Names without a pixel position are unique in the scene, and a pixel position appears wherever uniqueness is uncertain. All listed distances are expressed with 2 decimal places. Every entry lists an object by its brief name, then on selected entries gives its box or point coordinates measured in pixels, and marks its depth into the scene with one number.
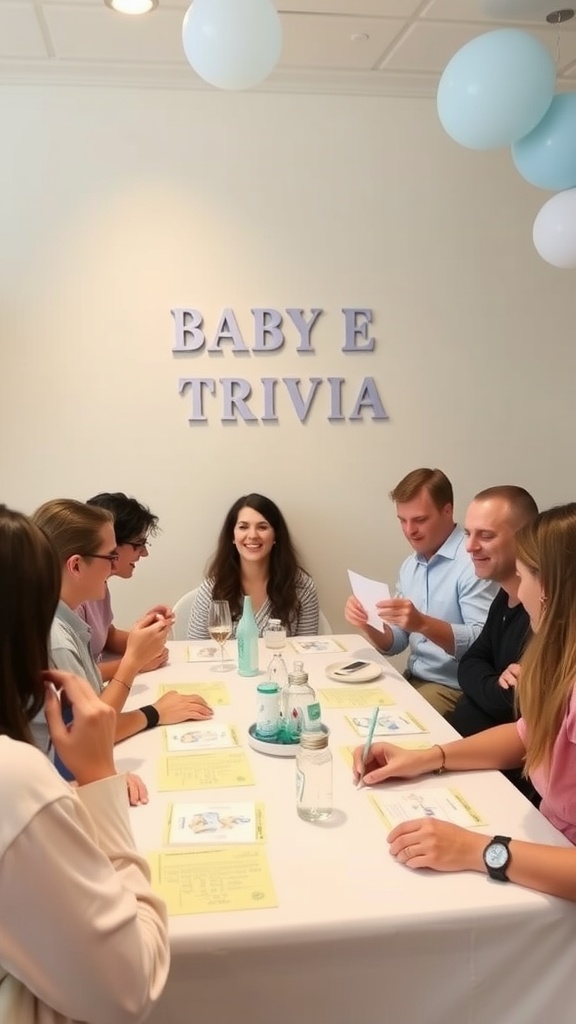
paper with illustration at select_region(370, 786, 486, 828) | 1.46
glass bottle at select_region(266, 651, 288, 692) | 2.18
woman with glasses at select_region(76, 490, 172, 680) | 2.65
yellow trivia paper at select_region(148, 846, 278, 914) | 1.21
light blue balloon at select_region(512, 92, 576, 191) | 2.40
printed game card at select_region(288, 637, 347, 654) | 2.64
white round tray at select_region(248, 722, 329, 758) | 1.75
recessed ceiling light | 2.57
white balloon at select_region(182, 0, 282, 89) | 2.14
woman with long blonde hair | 1.26
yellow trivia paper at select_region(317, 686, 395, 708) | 2.10
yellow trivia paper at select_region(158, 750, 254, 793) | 1.62
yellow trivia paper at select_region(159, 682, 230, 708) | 2.14
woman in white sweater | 0.84
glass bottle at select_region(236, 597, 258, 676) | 2.37
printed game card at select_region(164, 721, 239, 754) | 1.82
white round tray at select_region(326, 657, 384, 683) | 2.29
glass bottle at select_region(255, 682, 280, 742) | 1.81
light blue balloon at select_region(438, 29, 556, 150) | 2.25
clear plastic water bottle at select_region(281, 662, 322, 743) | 1.80
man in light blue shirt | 2.72
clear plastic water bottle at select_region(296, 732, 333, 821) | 1.47
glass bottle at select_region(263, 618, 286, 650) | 2.52
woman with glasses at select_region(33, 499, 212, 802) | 1.92
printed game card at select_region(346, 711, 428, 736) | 1.88
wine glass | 2.35
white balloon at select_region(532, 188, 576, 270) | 2.57
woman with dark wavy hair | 3.17
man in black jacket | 2.22
